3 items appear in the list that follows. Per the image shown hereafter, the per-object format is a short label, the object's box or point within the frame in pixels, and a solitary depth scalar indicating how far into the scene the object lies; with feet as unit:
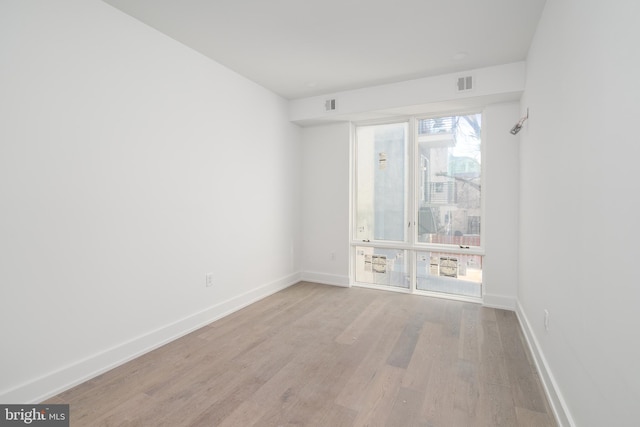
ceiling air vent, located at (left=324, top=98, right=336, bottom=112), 13.92
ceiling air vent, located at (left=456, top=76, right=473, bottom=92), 11.33
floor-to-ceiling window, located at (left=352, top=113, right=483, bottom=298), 13.05
